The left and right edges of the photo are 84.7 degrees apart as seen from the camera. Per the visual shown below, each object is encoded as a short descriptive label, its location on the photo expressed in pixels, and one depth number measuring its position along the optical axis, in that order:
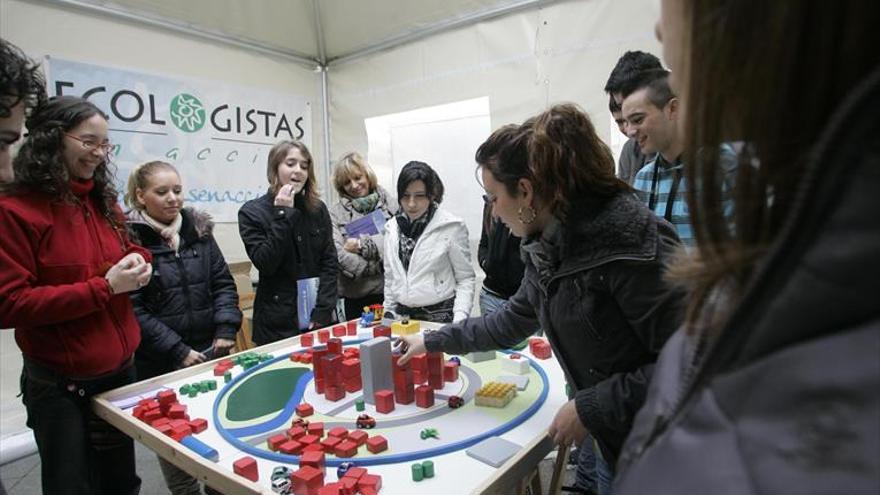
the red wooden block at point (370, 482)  0.89
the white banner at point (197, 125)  2.70
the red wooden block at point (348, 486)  0.88
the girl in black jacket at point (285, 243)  2.03
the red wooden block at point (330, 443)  1.03
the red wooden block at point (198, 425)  1.15
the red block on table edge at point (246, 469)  0.94
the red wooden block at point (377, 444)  1.03
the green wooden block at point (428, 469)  0.93
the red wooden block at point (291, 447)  1.03
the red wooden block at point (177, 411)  1.21
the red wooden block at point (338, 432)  1.07
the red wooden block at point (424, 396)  1.24
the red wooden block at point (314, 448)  1.02
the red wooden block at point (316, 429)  1.10
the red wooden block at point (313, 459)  0.95
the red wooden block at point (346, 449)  1.01
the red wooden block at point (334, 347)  1.42
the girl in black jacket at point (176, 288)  1.71
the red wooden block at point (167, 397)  1.26
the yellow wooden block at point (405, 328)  1.76
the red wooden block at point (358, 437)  1.05
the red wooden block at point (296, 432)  1.08
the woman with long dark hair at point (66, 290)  1.23
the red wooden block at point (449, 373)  1.40
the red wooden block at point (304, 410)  1.21
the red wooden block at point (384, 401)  1.22
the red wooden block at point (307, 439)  1.06
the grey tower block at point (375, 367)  1.28
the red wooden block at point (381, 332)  1.71
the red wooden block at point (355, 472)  0.92
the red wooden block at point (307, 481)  0.88
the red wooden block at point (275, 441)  1.05
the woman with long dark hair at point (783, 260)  0.26
